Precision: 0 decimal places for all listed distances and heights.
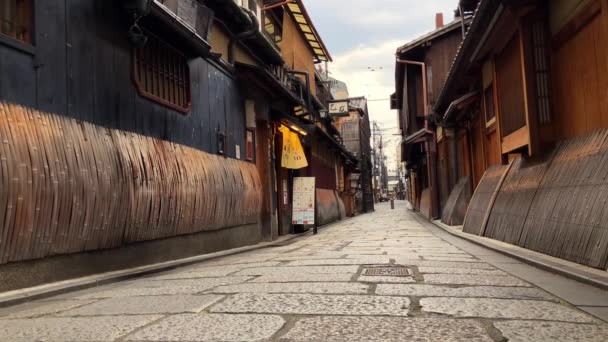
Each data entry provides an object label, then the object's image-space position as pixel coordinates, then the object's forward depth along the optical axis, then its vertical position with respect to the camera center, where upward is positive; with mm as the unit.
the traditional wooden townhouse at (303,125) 19281 +3200
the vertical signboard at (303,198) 18797 -14
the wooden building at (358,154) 44231 +4329
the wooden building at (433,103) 21719 +4901
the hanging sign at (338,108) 30469 +5425
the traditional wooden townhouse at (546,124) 6988 +1189
